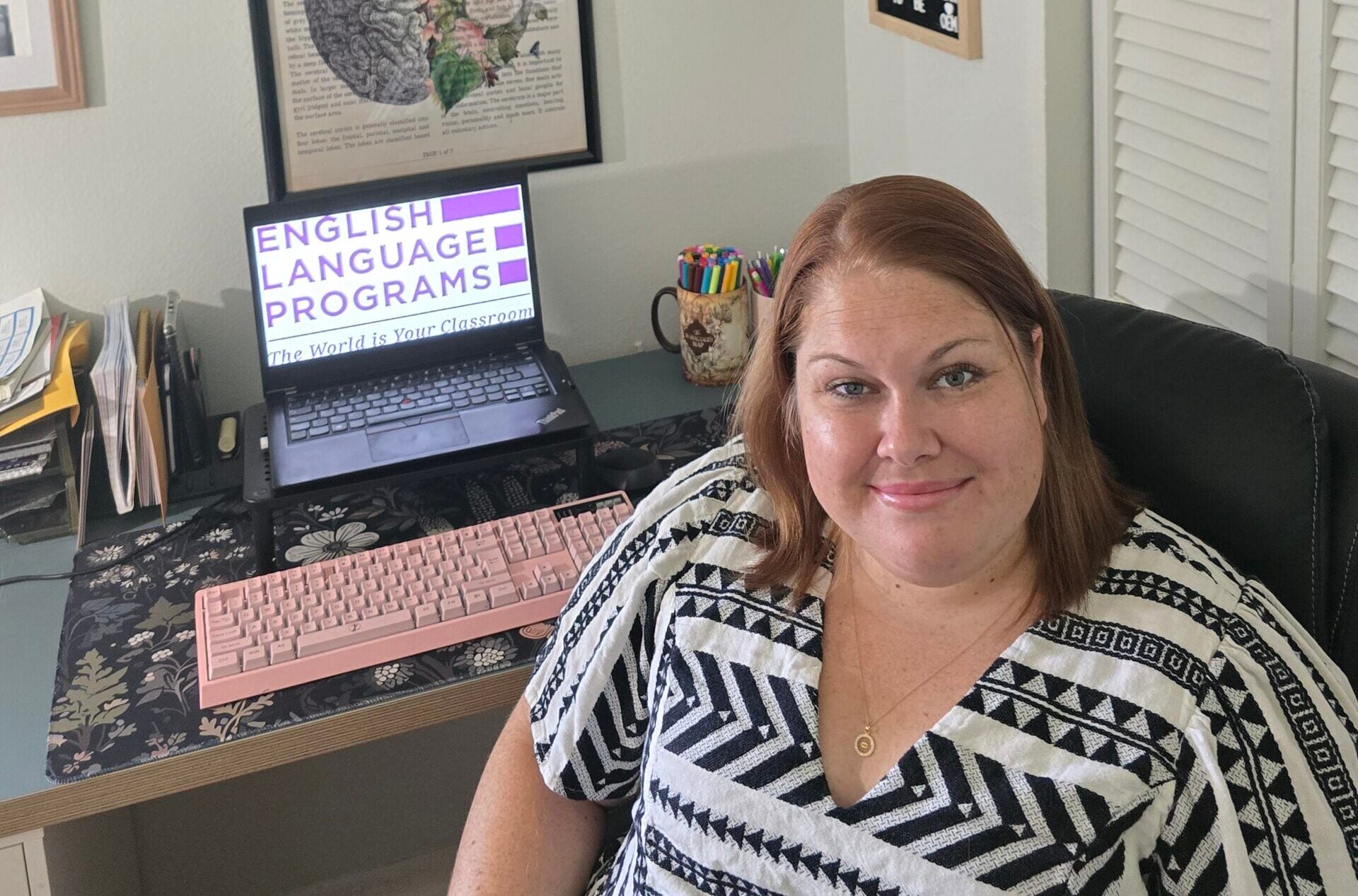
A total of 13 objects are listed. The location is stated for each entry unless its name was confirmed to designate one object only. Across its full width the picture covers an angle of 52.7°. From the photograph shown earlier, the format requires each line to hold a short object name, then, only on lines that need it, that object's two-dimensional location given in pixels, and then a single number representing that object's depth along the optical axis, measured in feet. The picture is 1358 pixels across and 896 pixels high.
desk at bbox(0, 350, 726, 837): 4.38
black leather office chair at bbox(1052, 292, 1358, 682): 3.55
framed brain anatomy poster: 6.31
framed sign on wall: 5.87
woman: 3.36
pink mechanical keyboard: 4.82
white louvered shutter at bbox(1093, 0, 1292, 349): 4.54
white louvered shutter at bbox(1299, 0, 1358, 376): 4.17
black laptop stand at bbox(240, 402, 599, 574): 5.48
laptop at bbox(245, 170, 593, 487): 5.89
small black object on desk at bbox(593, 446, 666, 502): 5.92
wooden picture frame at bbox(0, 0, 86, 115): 5.88
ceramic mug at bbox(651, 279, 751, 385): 6.71
